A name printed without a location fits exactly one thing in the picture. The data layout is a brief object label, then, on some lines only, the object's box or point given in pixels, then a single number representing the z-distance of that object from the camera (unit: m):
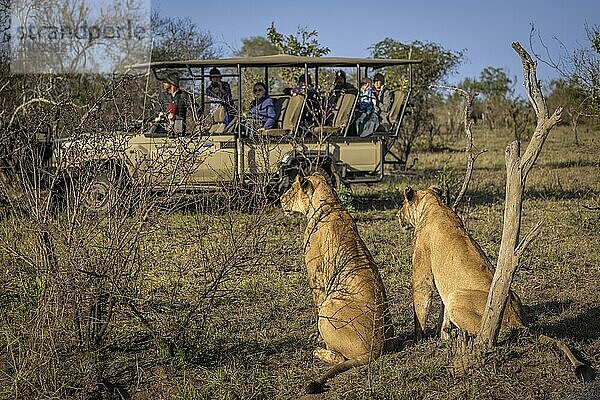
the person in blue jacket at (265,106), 12.90
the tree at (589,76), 13.41
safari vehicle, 12.41
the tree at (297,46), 18.92
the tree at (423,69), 24.61
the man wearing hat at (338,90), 13.33
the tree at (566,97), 22.71
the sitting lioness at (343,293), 5.80
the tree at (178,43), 30.94
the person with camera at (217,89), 12.96
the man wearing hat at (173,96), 12.28
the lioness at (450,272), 6.02
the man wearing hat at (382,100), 14.13
